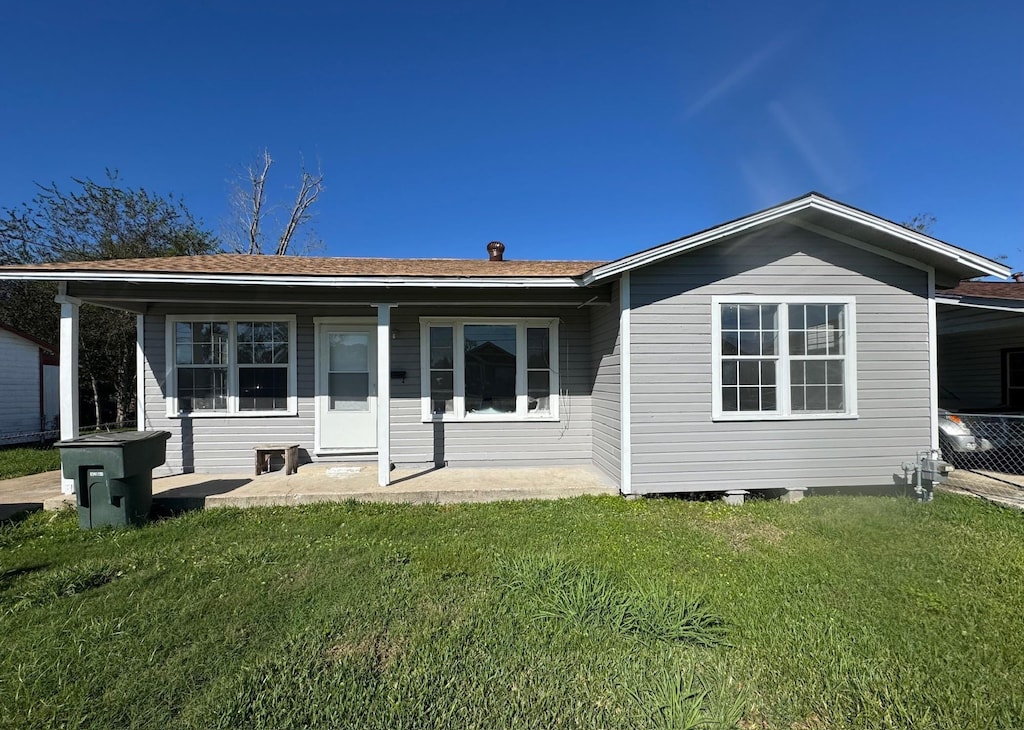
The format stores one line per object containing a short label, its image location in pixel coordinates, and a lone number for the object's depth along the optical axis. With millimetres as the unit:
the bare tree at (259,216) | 20406
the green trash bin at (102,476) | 4695
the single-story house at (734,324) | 5629
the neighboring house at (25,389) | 11914
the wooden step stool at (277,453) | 6582
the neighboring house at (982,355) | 7546
